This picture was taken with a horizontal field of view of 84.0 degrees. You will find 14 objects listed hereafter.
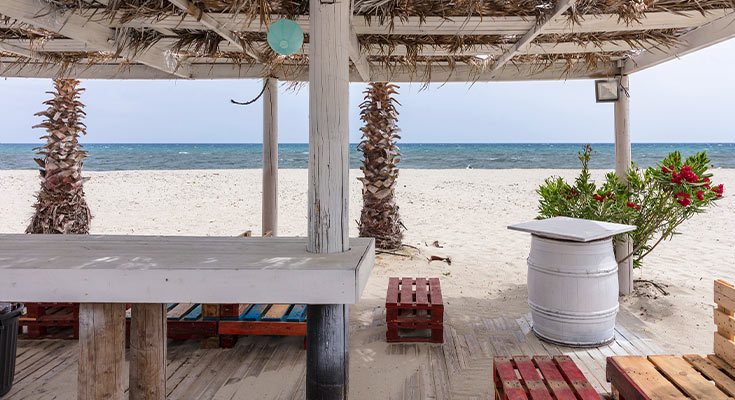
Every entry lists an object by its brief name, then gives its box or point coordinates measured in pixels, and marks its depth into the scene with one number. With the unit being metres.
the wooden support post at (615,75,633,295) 4.30
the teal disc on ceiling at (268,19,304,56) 2.19
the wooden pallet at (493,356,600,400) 1.86
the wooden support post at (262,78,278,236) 4.68
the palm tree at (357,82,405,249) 6.39
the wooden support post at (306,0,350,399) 1.94
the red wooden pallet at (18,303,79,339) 3.22
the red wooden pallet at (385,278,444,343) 3.20
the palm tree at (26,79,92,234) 5.62
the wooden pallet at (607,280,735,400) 1.88
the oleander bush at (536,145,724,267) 3.74
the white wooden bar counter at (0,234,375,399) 1.65
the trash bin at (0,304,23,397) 2.35
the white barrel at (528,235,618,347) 3.07
